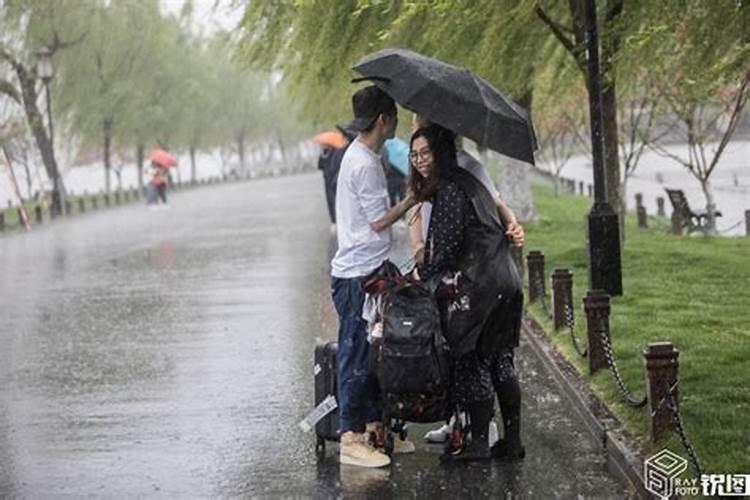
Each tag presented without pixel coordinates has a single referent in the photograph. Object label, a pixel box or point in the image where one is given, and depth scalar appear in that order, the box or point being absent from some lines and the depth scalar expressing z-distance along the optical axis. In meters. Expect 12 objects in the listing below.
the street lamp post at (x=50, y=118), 38.00
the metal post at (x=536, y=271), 13.30
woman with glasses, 6.88
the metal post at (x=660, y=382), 6.77
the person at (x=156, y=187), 46.78
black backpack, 6.70
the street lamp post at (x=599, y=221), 11.91
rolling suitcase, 7.54
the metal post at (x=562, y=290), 11.12
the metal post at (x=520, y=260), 15.15
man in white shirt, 7.08
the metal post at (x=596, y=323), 9.09
